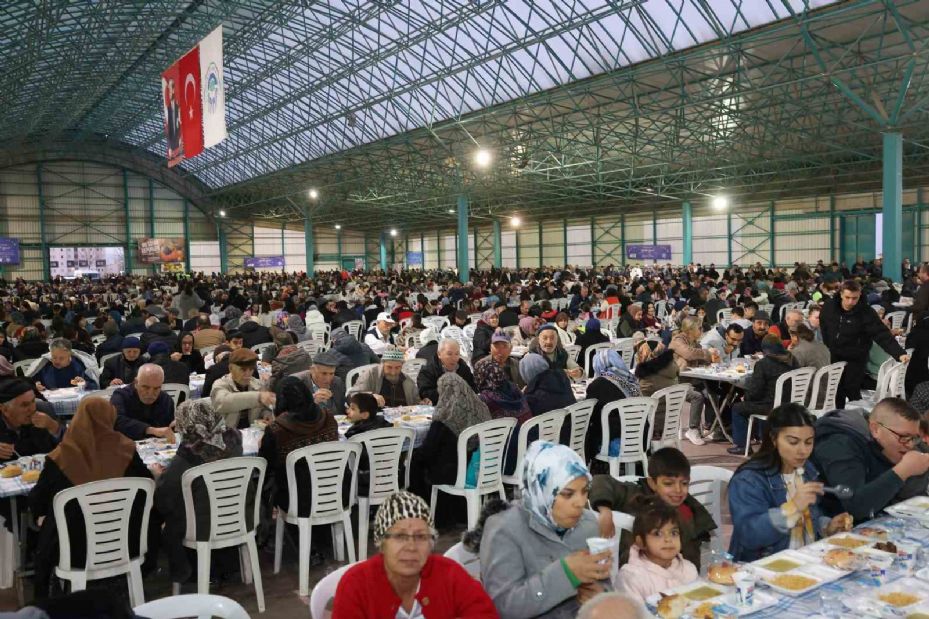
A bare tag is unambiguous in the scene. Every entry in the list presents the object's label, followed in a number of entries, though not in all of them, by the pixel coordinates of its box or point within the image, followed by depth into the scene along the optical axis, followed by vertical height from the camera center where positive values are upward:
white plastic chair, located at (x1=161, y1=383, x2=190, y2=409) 7.12 -0.94
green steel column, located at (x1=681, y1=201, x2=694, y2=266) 34.25 +2.19
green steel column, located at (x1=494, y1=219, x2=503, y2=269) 41.72 +2.06
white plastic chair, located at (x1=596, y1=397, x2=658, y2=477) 5.82 -1.17
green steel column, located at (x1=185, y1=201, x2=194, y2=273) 43.88 +3.31
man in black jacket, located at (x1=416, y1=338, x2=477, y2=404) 6.75 -0.79
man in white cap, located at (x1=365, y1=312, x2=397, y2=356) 10.27 -0.70
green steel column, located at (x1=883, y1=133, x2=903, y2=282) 16.16 +1.84
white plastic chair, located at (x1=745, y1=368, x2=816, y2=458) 7.02 -1.03
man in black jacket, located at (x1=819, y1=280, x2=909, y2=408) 7.20 -0.57
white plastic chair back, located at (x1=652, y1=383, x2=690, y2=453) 6.36 -1.13
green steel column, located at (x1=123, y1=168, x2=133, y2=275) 42.03 +3.91
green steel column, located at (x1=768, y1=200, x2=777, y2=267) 34.81 +1.64
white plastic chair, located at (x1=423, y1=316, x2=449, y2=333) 13.72 -0.70
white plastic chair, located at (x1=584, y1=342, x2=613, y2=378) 9.78 -0.97
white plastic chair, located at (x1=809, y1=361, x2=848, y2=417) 7.17 -1.07
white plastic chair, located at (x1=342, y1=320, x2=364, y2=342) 13.31 -0.74
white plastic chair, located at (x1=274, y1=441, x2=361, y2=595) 4.60 -1.24
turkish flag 13.05 +3.30
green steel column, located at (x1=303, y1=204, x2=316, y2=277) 37.41 +2.24
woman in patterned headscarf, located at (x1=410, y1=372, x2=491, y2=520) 5.29 -1.01
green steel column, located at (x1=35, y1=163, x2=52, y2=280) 39.28 +3.20
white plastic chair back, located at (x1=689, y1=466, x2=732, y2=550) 4.02 -1.13
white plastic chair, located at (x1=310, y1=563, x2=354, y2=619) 2.67 -1.09
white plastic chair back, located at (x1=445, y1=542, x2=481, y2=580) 3.03 -1.12
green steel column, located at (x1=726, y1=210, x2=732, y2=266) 36.00 +1.96
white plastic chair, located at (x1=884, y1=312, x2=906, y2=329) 12.56 -0.80
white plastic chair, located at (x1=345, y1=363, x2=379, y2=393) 7.71 -0.95
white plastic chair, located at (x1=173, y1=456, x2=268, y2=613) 4.20 -1.24
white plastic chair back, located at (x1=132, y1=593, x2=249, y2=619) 2.57 -1.08
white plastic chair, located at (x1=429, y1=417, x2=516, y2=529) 5.17 -1.25
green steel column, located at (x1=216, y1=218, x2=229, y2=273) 45.88 +2.77
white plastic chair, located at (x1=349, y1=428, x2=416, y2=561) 4.95 -1.20
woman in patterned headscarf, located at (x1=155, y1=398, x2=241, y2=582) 4.26 -0.99
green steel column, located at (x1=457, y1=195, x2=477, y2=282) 26.59 +1.57
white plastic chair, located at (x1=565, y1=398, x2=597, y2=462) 5.78 -1.08
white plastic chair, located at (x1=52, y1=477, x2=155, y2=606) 3.82 -1.21
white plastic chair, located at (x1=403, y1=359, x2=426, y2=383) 8.78 -0.96
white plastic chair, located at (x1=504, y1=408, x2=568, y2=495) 5.41 -1.08
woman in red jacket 2.53 -1.01
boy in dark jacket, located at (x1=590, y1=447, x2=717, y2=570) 3.32 -0.98
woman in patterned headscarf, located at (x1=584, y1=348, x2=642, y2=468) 5.97 -0.86
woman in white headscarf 2.58 -0.94
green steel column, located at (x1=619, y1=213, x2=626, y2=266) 40.28 +2.18
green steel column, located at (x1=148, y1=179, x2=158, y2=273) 43.06 +4.74
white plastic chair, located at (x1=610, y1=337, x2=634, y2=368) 10.11 -0.92
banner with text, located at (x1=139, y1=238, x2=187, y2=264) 41.53 +2.17
